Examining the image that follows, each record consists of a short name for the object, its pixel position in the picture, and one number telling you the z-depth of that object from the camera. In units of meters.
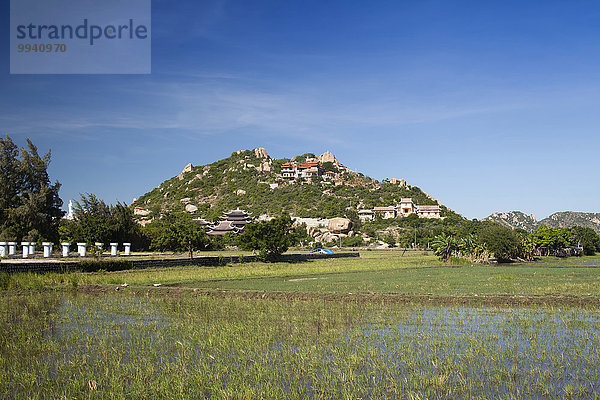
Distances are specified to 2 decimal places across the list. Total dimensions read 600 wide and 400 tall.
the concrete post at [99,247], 37.59
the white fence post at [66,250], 39.52
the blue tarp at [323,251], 63.35
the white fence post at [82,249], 41.03
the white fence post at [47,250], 39.22
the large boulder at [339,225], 95.84
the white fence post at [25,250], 38.44
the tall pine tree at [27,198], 51.16
